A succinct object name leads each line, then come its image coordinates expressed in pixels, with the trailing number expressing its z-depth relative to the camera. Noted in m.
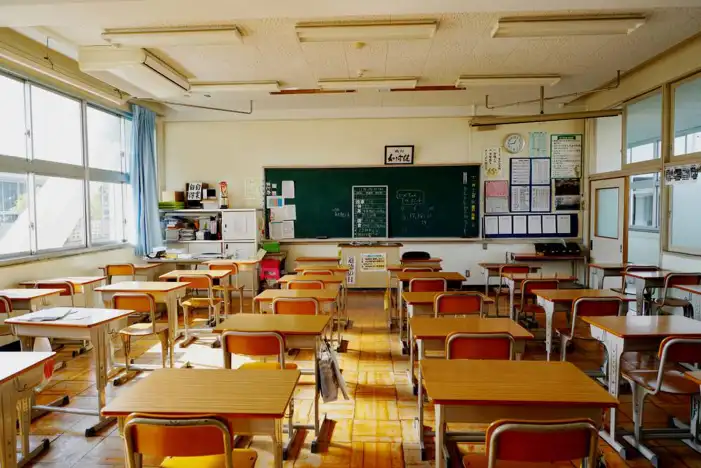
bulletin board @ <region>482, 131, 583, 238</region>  7.79
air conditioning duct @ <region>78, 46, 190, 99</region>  4.77
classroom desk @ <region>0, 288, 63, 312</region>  3.85
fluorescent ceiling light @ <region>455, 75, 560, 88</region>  5.95
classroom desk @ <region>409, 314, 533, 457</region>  2.59
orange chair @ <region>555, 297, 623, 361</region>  3.44
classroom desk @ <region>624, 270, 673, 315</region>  4.60
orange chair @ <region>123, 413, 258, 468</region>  1.41
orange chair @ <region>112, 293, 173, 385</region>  3.69
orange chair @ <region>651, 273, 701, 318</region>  4.48
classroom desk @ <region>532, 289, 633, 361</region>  3.65
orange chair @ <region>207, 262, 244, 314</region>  5.85
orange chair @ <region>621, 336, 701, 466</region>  2.38
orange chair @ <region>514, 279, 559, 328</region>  4.59
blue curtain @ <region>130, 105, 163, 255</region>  6.89
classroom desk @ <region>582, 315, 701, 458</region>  2.61
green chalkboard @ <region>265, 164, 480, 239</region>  7.89
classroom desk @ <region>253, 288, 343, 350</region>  3.74
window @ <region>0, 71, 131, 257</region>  4.81
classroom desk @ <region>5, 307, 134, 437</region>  2.86
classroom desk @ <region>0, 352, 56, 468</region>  1.99
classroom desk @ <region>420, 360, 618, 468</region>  1.68
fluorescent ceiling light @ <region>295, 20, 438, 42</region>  4.32
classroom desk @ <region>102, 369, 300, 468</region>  1.60
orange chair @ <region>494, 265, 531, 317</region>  5.68
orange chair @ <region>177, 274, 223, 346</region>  4.96
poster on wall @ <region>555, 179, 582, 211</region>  7.81
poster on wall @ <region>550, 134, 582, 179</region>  7.77
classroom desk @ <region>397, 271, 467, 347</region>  4.77
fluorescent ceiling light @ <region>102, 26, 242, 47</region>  4.34
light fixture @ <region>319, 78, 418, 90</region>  6.00
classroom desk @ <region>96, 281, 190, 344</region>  4.02
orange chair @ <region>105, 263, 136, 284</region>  5.67
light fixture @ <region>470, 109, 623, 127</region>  6.23
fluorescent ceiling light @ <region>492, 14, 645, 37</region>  4.22
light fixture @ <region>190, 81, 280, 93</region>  6.16
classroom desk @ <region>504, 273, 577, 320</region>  4.81
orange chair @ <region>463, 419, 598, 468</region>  1.38
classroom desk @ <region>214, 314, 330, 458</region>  2.67
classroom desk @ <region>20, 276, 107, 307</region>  4.65
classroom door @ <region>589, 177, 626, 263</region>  6.73
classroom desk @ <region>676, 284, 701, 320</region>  3.87
